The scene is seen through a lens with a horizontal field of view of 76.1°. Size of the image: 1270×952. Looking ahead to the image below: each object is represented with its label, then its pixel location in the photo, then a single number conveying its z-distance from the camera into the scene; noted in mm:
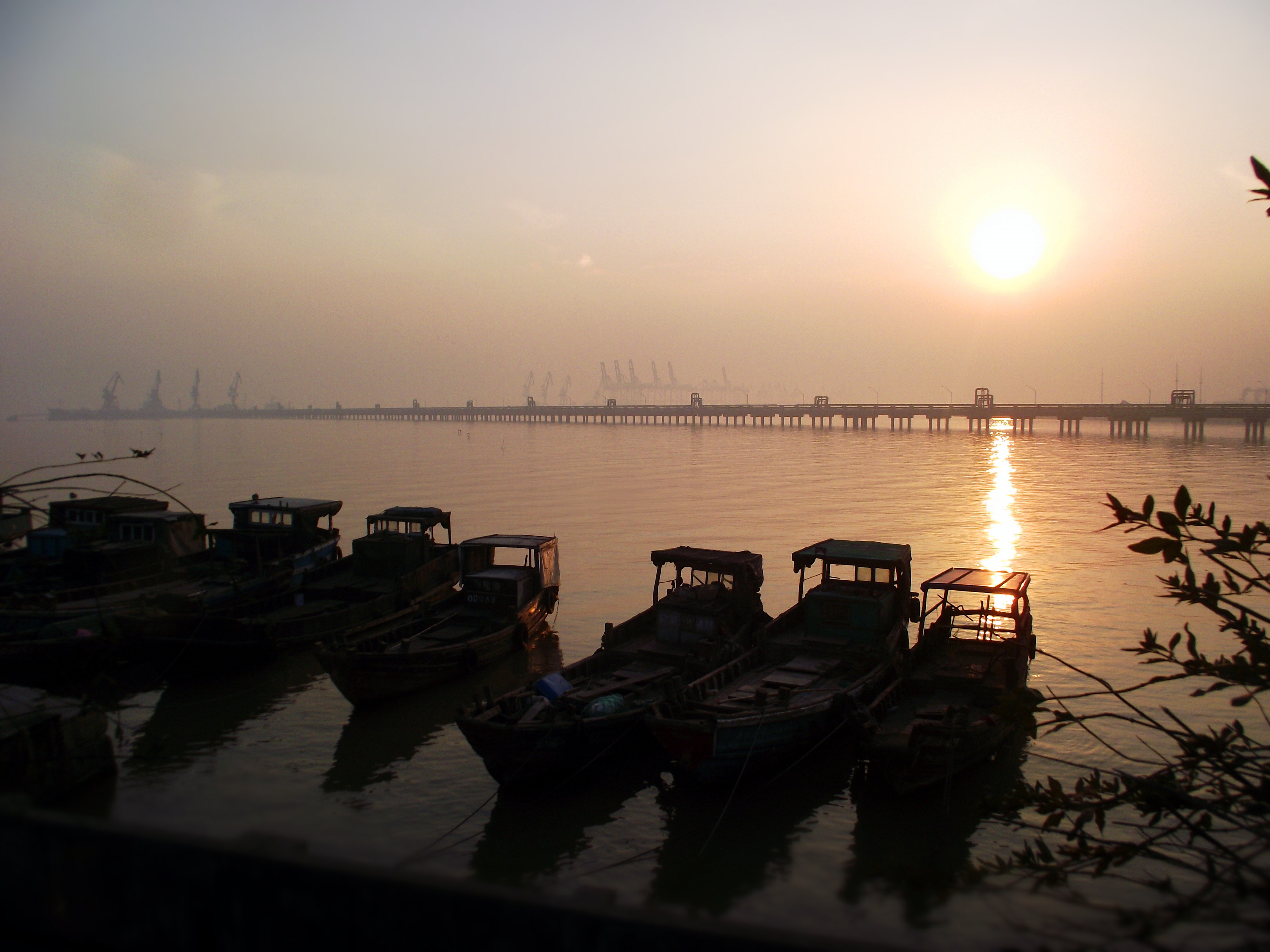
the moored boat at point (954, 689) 10742
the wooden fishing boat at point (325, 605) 15617
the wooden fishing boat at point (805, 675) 11000
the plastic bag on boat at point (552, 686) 12266
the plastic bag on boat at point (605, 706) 11977
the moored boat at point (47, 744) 9461
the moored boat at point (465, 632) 14344
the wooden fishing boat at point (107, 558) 16891
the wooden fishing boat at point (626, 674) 11117
